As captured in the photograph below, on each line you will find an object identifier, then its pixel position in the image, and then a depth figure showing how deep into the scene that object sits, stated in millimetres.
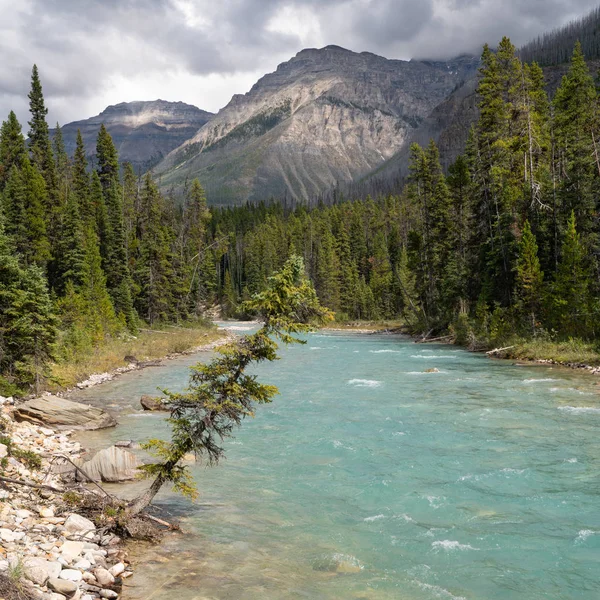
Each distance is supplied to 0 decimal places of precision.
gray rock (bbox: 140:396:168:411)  21781
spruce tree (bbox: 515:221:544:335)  38250
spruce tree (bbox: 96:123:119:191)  70750
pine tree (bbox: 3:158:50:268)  43844
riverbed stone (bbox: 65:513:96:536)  9281
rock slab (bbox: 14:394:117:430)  17562
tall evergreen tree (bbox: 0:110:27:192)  58875
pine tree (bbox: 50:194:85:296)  45094
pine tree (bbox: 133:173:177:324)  59781
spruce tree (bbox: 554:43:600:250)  38125
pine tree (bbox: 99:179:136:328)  53094
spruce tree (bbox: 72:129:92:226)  58250
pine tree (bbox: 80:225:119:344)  39750
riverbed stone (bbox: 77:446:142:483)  13039
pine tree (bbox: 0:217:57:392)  19531
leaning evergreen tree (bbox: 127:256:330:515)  10289
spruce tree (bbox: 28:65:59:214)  60969
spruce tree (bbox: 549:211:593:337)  34656
